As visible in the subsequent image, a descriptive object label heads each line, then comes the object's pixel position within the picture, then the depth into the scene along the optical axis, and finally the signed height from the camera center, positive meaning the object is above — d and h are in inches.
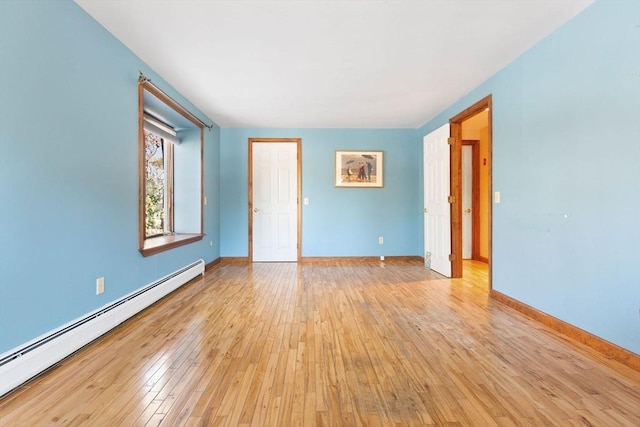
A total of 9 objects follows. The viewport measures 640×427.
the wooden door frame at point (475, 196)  195.3 +9.7
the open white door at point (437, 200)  150.6 +5.5
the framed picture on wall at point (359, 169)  191.0 +27.9
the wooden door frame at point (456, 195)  146.9 +7.8
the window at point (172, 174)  132.4 +19.7
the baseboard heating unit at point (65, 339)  56.2 -31.6
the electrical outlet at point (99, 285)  81.4 -22.0
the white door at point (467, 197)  196.7 +9.0
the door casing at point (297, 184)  189.5 +17.5
